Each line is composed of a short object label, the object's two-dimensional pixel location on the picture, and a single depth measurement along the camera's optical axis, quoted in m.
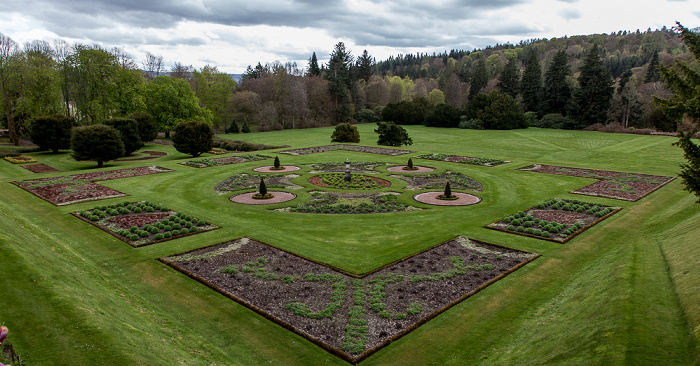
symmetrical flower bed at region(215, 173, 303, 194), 27.84
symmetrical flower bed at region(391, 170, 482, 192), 28.48
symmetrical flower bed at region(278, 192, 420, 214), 21.98
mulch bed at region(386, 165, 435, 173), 34.38
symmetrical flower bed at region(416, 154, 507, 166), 39.09
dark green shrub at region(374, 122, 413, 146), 53.00
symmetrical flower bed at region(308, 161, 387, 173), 34.96
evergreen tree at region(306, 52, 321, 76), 112.25
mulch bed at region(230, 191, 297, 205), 23.72
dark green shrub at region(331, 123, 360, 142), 57.30
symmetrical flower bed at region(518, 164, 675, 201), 25.20
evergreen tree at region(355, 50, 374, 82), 120.00
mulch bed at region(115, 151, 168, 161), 41.94
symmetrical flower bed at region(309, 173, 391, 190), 28.25
